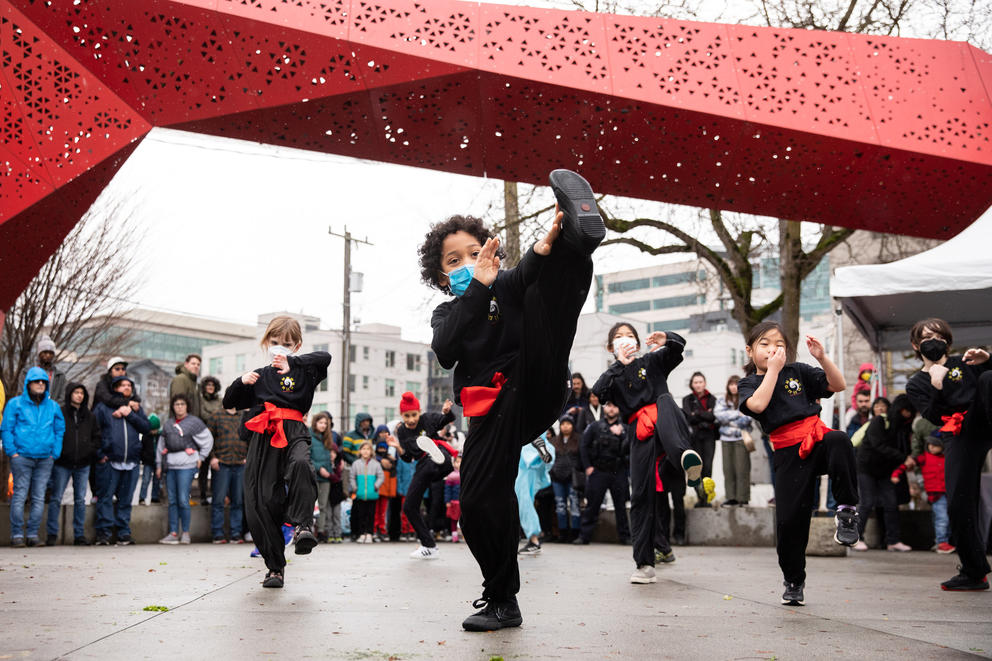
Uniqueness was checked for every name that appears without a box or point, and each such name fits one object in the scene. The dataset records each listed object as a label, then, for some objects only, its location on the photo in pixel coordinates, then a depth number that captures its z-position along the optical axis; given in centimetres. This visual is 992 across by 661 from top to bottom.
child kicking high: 420
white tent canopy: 845
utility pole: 4278
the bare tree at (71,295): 1847
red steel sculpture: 790
